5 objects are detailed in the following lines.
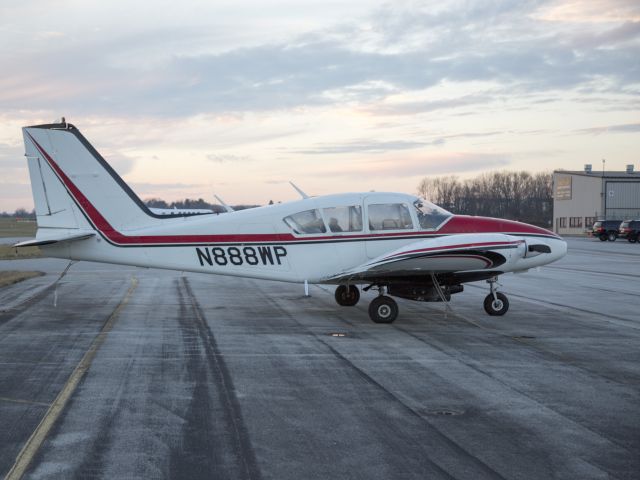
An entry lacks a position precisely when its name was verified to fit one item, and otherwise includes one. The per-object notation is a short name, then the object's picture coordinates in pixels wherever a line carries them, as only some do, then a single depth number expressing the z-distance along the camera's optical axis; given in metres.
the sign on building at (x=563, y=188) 94.06
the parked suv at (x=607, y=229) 62.34
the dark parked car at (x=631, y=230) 59.53
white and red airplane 15.84
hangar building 86.81
